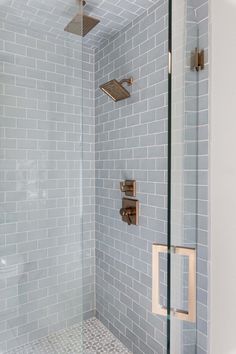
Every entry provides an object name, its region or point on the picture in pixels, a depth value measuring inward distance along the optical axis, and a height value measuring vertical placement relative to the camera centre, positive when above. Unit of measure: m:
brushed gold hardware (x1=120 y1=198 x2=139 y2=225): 1.73 -0.25
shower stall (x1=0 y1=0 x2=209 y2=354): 1.64 +0.01
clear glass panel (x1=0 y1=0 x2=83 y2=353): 1.75 +0.03
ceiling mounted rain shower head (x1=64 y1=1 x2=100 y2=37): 1.74 +1.06
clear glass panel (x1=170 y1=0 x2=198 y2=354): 0.88 +0.04
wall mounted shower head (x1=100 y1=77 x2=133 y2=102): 1.75 +0.61
